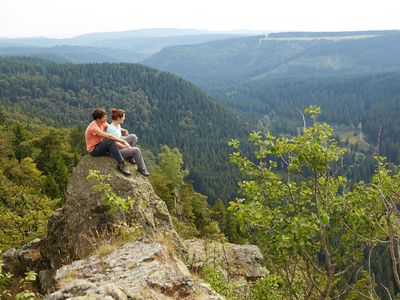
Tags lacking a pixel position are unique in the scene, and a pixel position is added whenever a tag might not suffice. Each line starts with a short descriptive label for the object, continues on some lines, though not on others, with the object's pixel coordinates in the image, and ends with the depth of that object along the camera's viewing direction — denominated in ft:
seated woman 47.46
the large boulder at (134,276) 23.56
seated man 45.71
